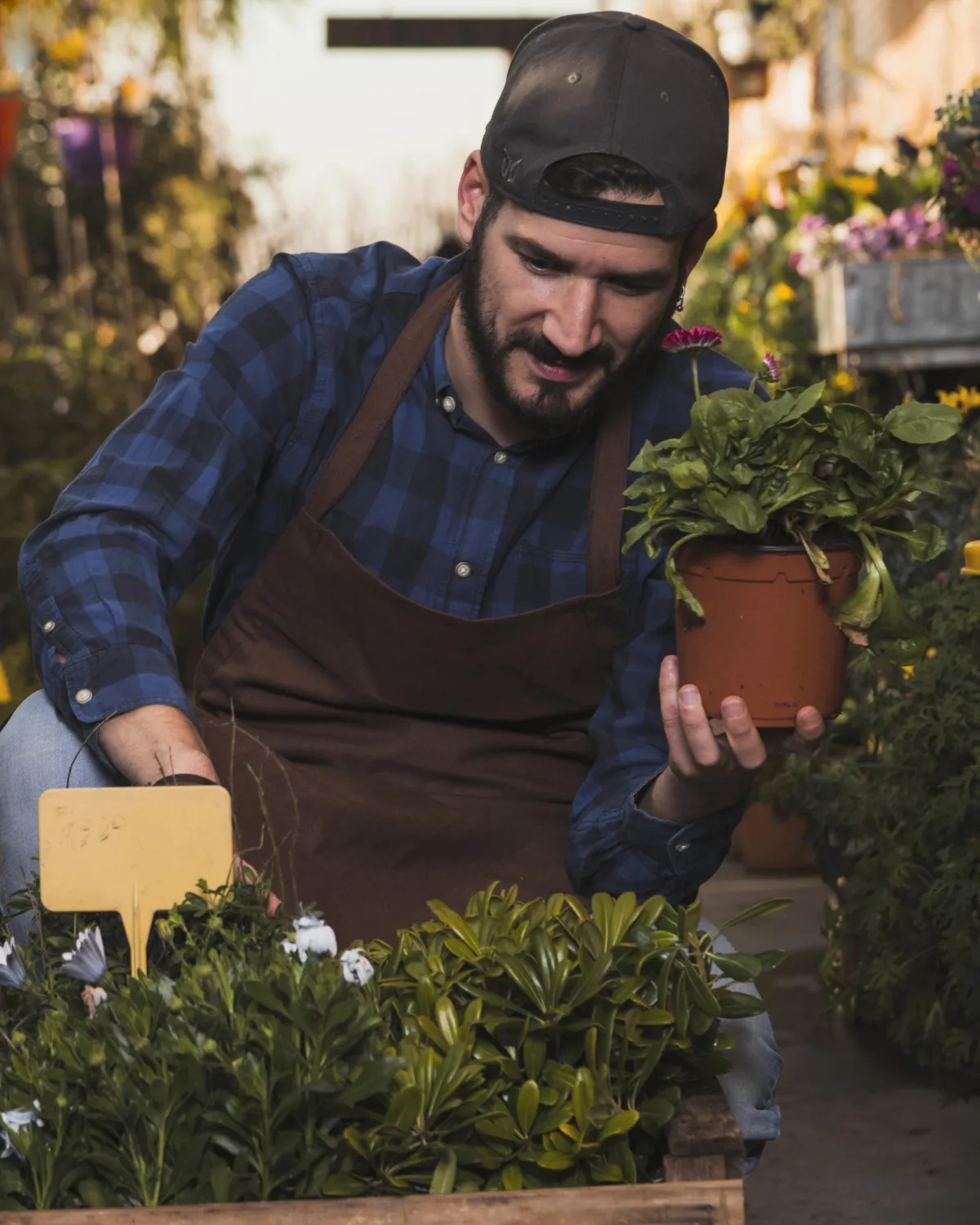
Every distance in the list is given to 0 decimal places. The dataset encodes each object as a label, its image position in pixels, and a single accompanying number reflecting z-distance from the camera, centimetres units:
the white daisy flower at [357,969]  165
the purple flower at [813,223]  484
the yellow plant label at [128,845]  170
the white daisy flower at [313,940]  165
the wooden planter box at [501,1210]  156
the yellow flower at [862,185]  483
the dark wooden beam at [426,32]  999
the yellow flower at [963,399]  303
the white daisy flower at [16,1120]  160
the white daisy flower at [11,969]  171
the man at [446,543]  203
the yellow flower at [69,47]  623
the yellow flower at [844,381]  405
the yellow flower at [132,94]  786
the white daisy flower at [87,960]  168
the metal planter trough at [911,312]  367
